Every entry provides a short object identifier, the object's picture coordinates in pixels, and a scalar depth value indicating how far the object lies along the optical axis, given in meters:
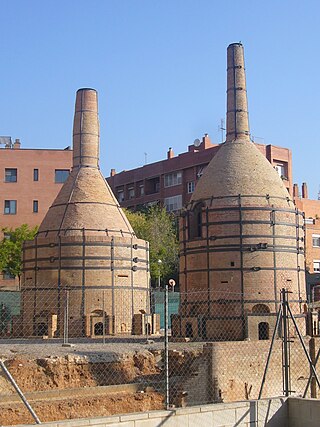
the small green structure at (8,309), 35.25
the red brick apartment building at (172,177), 65.31
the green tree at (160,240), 57.16
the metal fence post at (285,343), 12.17
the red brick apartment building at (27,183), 56.56
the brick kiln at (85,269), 33.06
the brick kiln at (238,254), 28.94
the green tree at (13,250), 50.53
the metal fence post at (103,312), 32.12
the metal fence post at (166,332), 10.99
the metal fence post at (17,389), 9.52
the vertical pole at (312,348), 24.90
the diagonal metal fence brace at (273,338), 12.08
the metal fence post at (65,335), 25.33
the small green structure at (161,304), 41.84
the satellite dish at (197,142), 68.78
